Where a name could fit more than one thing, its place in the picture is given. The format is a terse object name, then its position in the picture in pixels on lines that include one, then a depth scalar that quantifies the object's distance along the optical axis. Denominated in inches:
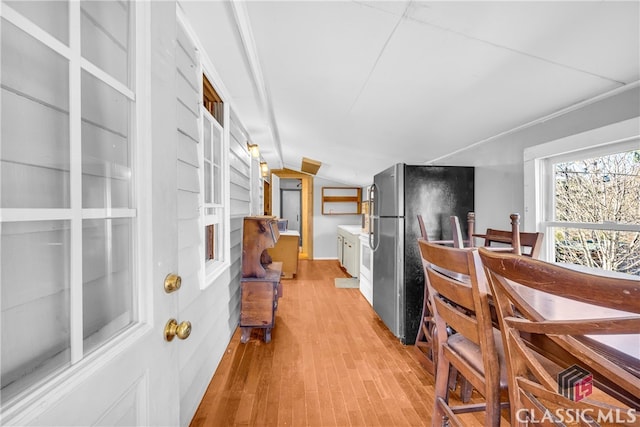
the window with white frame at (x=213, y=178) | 83.0
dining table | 25.1
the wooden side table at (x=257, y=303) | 100.0
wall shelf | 283.9
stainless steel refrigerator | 99.4
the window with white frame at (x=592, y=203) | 60.6
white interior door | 19.4
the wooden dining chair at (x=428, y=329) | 82.7
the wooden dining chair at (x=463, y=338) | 36.6
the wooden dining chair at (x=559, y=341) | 19.1
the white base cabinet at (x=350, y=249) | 190.4
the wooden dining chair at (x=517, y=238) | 68.3
